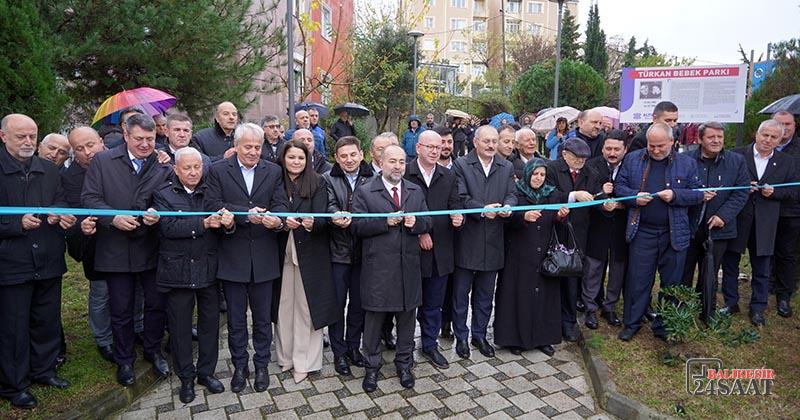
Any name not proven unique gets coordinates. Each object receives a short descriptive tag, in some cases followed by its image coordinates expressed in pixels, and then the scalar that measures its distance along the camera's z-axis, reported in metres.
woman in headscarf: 5.16
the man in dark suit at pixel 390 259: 4.42
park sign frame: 7.03
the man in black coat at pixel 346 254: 4.80
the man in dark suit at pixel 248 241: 4.35
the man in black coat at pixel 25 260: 3.87
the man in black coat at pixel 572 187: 5.23
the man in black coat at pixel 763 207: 5.73
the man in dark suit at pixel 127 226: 4.18
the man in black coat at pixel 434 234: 4.88
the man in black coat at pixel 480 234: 5.03
